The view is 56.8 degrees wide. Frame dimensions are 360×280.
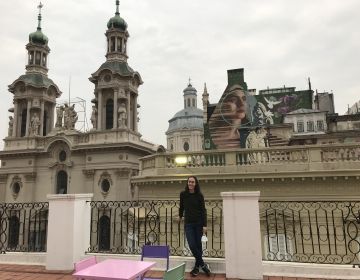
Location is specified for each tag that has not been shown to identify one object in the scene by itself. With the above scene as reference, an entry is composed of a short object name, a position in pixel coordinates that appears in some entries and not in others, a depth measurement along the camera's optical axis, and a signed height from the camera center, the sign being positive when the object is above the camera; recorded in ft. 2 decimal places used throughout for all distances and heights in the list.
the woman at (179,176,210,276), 24.80 -1.76
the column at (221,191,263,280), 24.52 -2.96
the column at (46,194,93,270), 28.12 -2.83
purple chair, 23.15 -3.77
